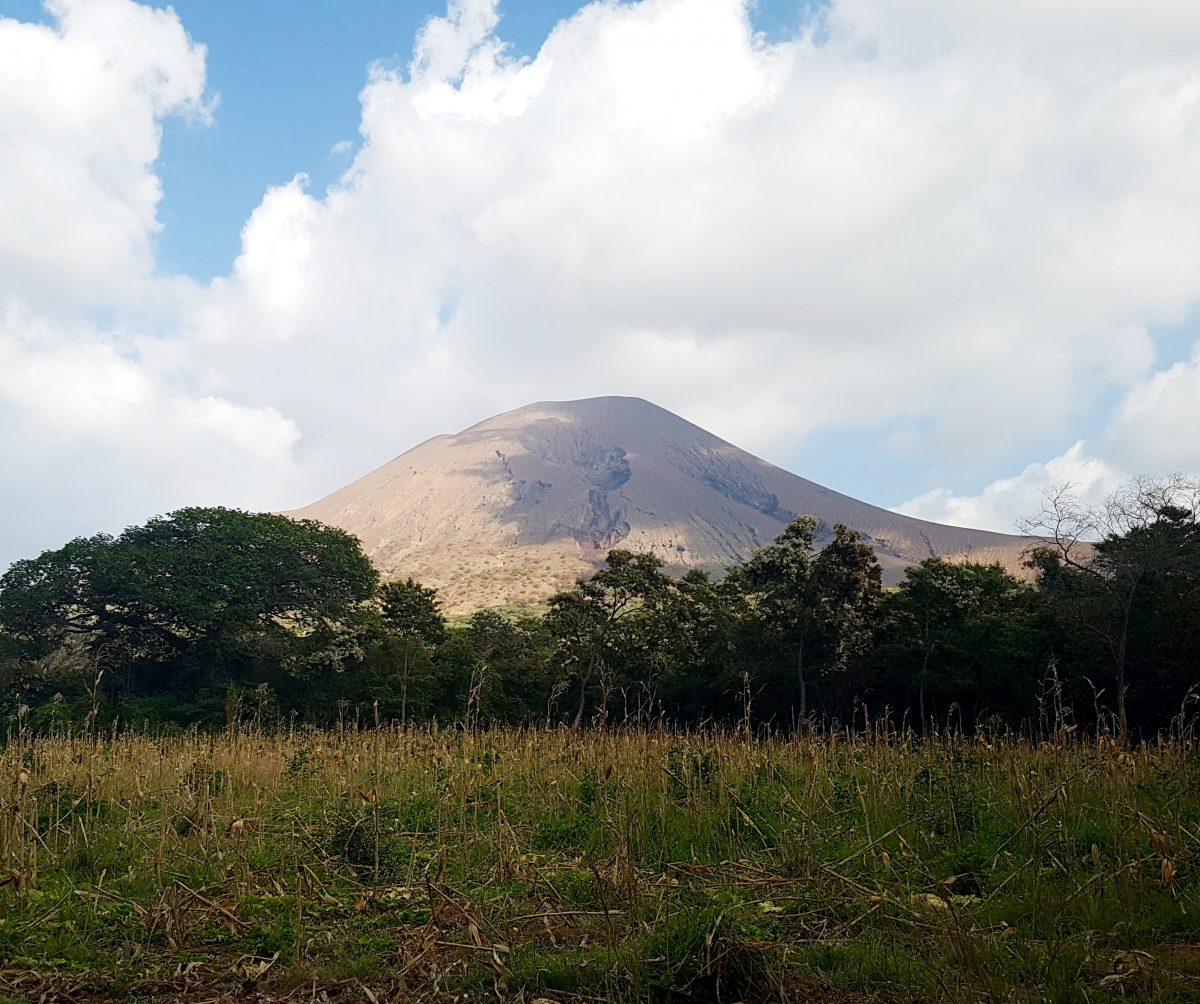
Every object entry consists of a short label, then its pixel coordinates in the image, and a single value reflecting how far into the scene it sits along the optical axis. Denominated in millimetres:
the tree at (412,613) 32156
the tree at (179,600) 31641
